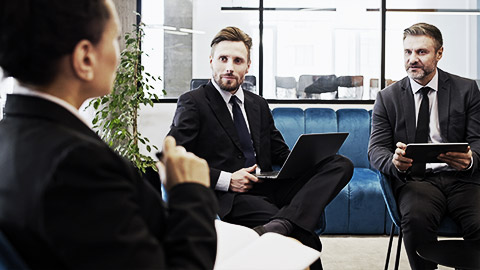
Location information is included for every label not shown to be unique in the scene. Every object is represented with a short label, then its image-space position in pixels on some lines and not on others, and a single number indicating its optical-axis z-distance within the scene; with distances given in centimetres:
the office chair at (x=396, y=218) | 259
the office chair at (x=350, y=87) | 522
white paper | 105
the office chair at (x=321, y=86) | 521
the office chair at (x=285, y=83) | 523
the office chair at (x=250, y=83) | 518
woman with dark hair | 73
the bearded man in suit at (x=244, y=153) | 234
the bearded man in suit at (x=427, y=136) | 256
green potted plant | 442
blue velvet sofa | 411
